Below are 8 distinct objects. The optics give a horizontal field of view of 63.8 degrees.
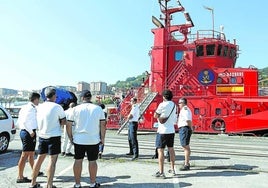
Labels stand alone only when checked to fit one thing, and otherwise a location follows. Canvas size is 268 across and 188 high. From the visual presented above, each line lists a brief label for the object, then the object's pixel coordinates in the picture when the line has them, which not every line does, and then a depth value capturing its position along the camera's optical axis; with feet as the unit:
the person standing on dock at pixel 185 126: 16.75
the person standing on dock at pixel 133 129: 20.07
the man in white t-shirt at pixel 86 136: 12.51
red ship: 39.64
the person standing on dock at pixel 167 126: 15.07
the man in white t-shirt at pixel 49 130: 12.48
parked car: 21.33
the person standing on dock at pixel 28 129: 13.94
